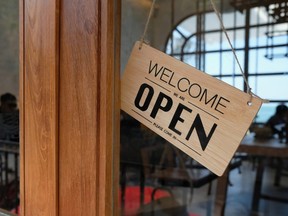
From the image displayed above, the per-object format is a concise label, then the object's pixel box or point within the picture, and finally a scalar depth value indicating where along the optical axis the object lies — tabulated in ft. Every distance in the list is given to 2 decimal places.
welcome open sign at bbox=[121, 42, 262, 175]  1.89
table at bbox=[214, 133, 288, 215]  8.34
